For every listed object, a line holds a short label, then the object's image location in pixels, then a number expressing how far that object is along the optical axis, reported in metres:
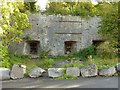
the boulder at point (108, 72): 4.84
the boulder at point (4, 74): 4.81
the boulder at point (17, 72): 4.89
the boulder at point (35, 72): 4.93
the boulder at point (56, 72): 4.88
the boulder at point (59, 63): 6.17
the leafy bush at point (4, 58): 5.67
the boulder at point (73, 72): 4.83
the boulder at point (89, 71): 4.83
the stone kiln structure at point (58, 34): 7.64
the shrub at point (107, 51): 6.49
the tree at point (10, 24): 5.98
